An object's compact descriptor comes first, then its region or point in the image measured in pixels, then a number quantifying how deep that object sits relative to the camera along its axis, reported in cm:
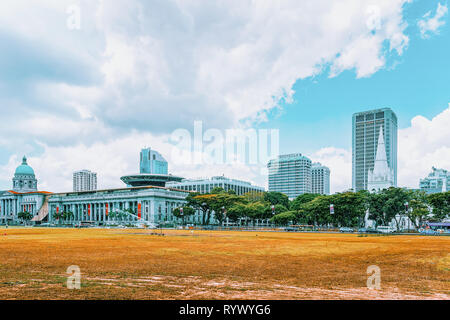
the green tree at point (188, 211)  12706
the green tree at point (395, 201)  8488
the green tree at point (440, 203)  8069
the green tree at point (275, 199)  15400
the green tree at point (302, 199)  13169
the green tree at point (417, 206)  8500
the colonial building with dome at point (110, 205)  14850
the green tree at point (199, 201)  12038
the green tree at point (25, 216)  17796
